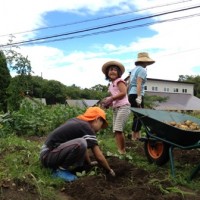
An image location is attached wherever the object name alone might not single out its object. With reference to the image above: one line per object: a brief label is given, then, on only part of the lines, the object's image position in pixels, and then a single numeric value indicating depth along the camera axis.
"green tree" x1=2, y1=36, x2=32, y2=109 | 7.30
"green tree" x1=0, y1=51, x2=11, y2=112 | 10.00
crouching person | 3.03
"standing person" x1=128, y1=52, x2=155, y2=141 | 4.77
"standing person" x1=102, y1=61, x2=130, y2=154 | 4.10
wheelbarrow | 3.20
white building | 33.58
